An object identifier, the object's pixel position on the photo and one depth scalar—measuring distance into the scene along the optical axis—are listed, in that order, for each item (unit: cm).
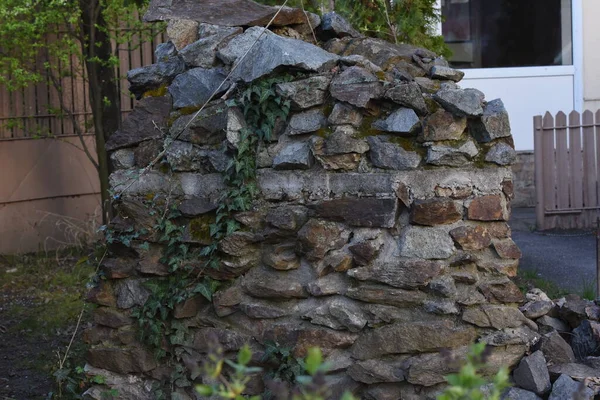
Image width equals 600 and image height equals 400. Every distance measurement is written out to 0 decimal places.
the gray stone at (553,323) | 885
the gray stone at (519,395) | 765
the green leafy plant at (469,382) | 383
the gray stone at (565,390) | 752
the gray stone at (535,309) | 877
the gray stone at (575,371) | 787
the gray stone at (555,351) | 820
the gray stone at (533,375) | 770
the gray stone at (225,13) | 901
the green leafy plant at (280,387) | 362
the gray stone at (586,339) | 860
